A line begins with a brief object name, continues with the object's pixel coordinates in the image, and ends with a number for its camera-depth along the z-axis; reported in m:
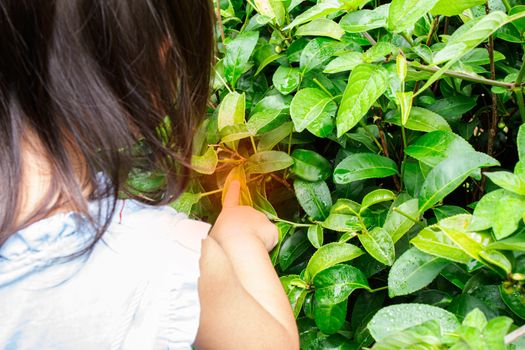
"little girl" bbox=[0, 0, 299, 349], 0.75
